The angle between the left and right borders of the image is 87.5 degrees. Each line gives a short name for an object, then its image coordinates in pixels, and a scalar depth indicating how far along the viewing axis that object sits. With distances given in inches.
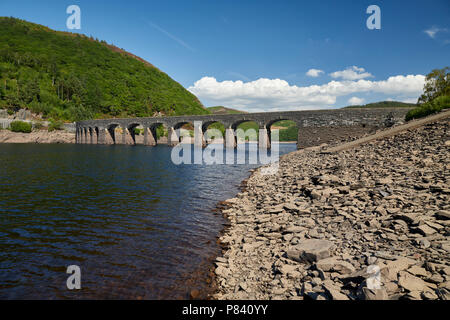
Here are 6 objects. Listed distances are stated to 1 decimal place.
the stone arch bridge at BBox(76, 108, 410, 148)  1393.9
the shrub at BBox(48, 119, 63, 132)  2965.8
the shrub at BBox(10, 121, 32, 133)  2699.3
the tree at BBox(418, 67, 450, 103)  1418.6
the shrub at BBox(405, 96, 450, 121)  857.9
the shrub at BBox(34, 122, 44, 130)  2889.3
